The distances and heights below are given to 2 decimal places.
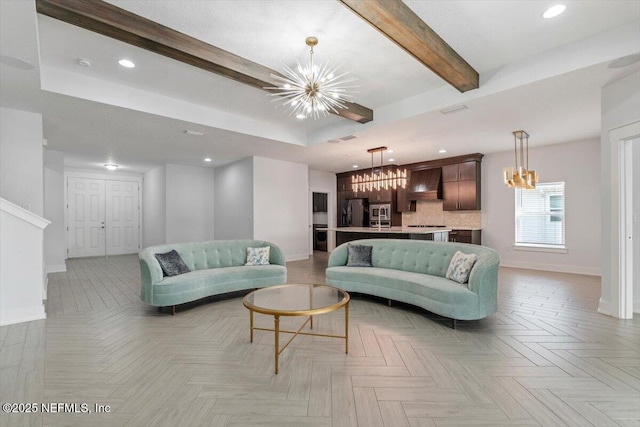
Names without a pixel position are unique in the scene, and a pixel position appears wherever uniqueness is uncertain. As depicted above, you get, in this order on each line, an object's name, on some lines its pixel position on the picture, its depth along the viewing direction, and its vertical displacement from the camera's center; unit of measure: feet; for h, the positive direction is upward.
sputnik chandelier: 9.96 +4.28
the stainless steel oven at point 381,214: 30.31 +0.01
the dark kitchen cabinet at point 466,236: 24.41 -1.82
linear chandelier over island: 21.41 +2.43
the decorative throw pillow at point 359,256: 15.57 -2.13
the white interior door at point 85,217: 28.99 -0.07
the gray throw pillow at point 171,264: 13.00 -2.09
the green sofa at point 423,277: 10.73 -2.63
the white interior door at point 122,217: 31.12 -0.11
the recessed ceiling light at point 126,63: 11.39 +5.76
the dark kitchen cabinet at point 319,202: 34.47 +1.42
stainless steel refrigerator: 31.91 +0.14
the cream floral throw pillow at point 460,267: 11.60 -2.06
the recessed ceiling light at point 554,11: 8.56 +5.74
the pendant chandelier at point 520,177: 18.10 +2.17
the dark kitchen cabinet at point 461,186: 24.89 +2.27
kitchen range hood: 26.43 +2.59
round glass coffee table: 8.21 -2.67
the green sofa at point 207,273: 12.21 -2.59
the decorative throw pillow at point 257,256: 15.85 -2.13
